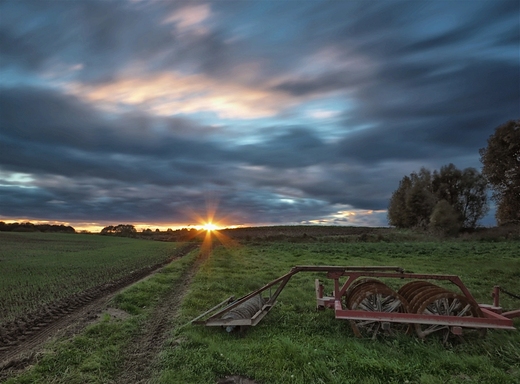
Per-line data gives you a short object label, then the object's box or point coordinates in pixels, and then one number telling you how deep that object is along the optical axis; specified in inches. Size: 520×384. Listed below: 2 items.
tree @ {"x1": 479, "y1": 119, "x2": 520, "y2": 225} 1417.3
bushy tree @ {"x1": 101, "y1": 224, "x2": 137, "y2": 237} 4392.7
